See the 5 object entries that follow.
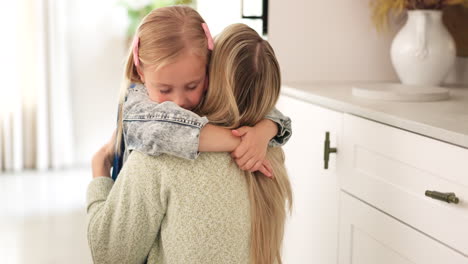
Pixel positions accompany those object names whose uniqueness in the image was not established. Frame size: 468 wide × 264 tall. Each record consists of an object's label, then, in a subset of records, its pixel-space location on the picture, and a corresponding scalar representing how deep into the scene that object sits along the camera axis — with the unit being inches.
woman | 42.4
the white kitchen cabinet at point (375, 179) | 48.7
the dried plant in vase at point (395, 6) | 81.0
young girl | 42.1
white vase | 80.0
